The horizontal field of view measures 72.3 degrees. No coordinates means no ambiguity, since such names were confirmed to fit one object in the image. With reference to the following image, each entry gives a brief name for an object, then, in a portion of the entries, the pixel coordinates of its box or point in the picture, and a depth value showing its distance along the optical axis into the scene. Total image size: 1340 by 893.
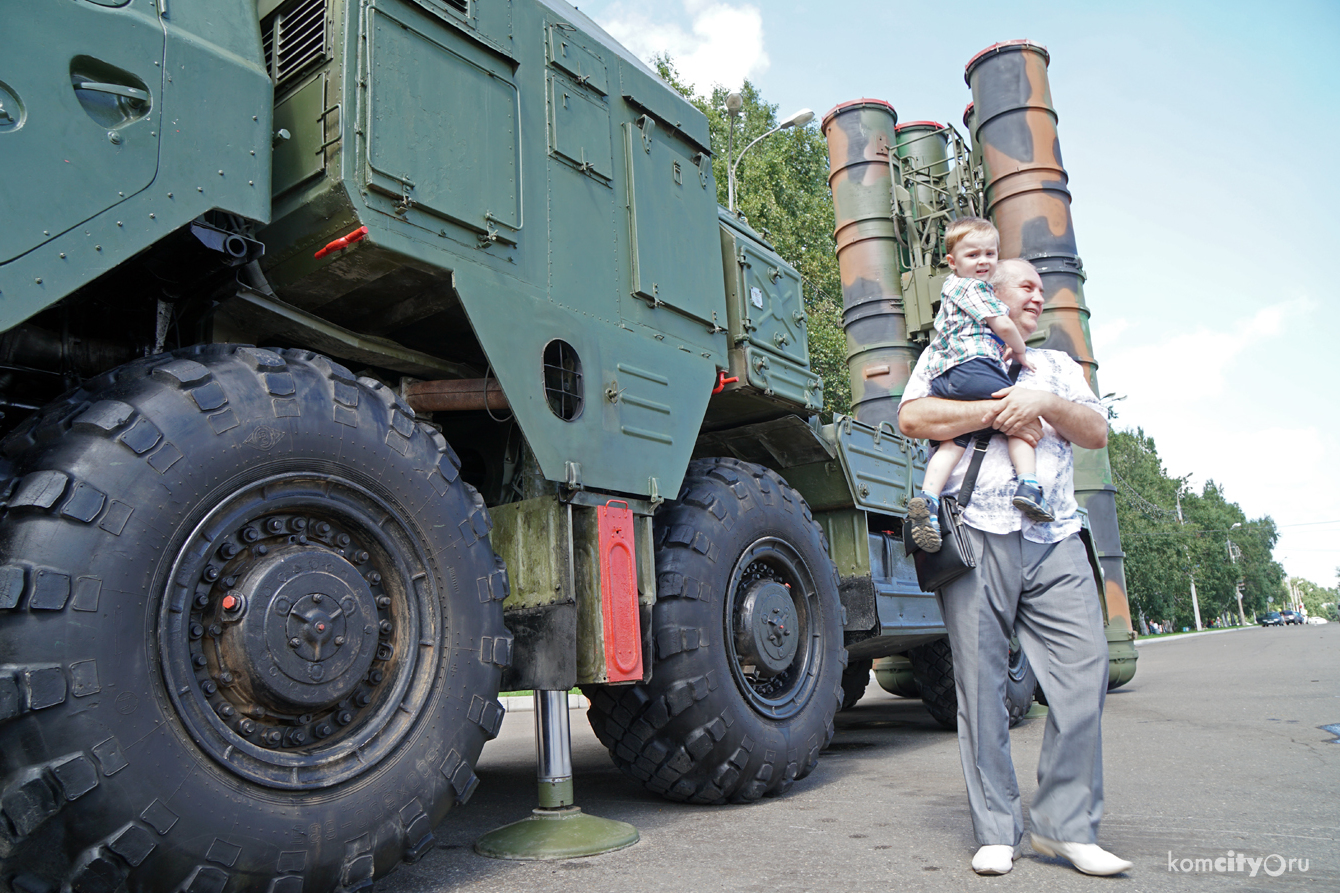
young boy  3.03
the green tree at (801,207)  24.03
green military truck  2.22
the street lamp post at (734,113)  8.12
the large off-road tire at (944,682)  7.15
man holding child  2.79
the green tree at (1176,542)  49.41
